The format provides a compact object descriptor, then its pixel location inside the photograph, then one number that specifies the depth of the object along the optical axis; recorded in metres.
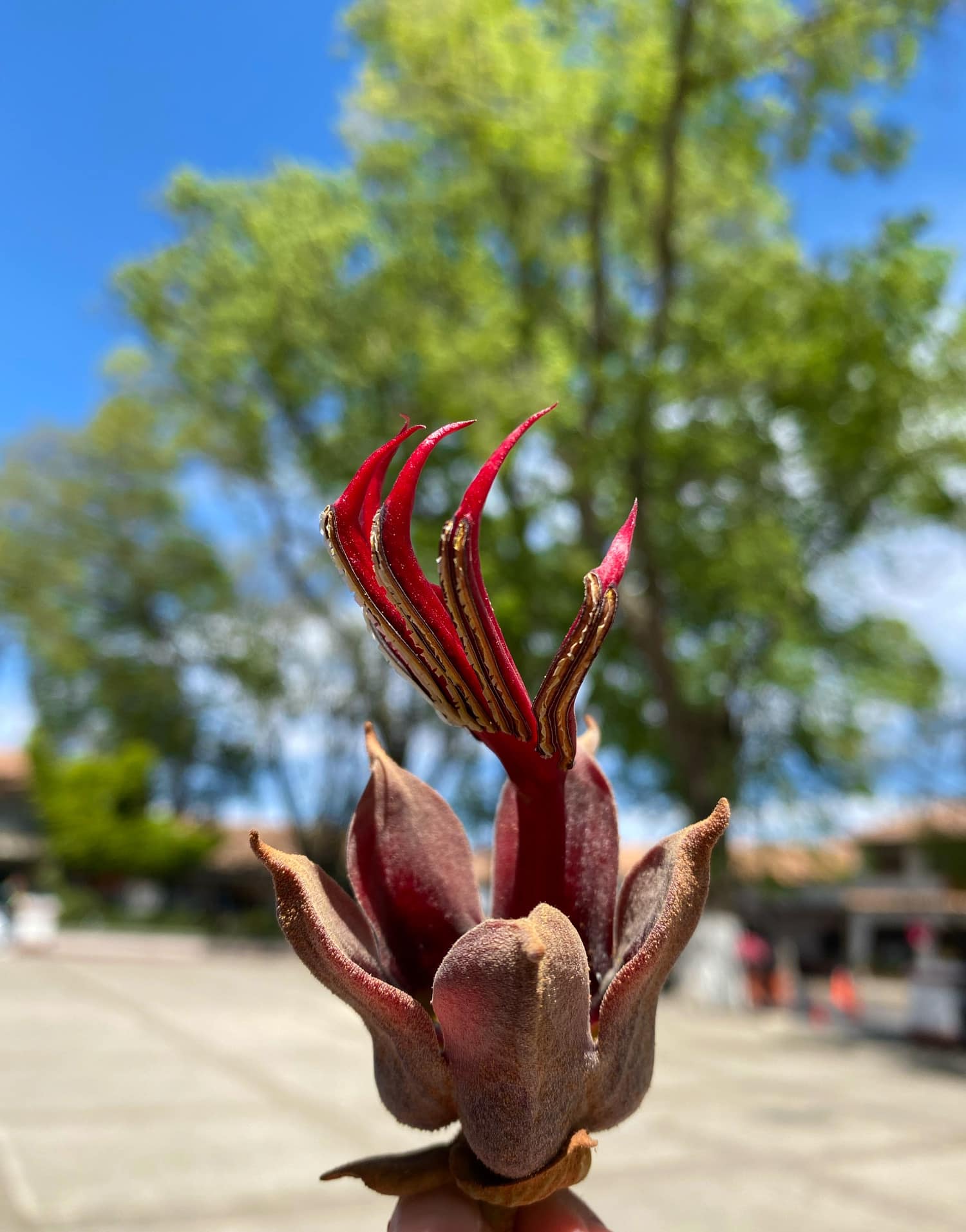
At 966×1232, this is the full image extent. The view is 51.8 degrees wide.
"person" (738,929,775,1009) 13.28
